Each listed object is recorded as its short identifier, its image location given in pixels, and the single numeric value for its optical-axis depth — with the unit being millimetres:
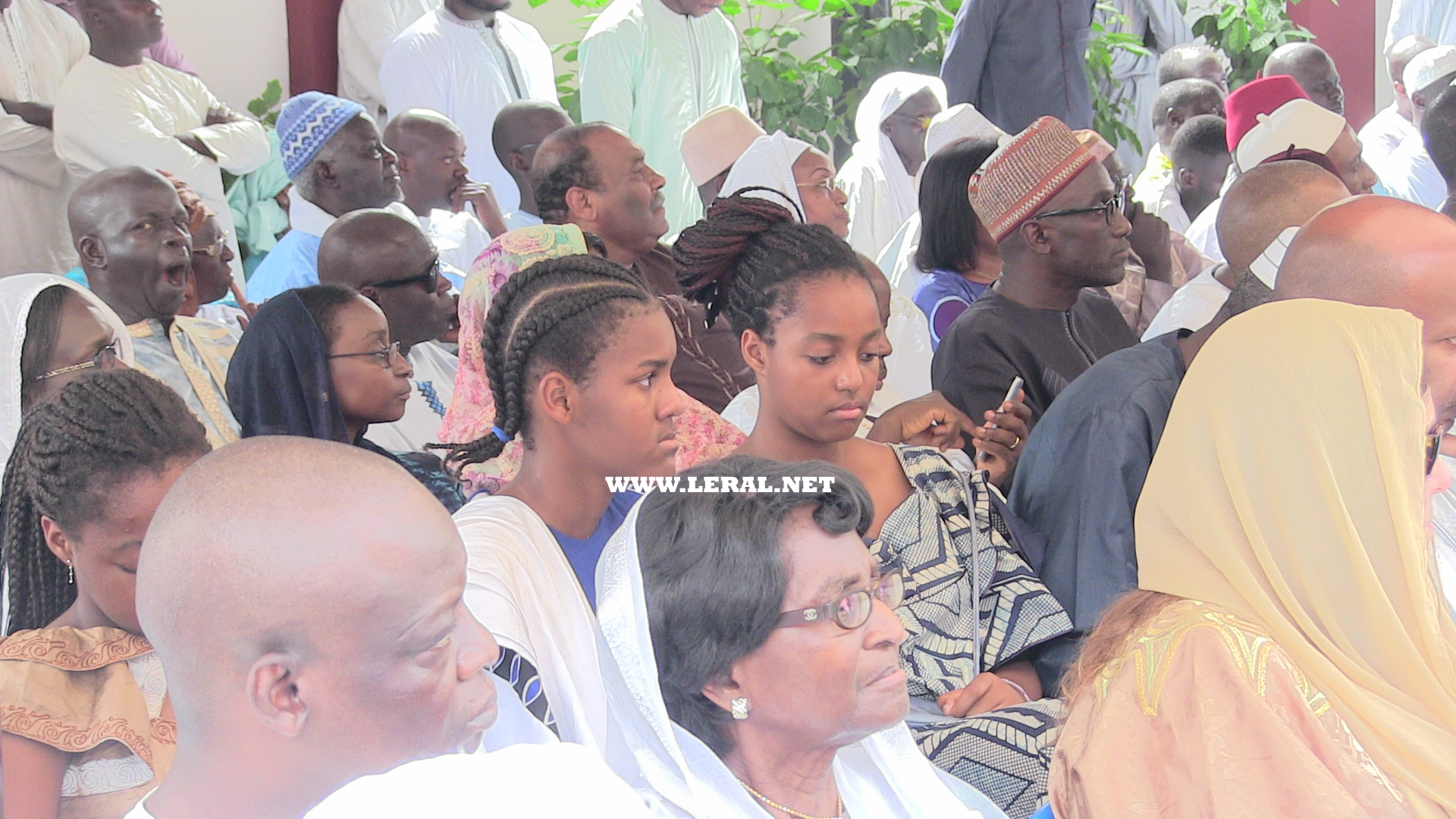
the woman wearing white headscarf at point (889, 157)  4926
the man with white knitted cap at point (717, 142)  4586
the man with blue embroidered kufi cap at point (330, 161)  3941
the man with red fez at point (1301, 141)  4188
